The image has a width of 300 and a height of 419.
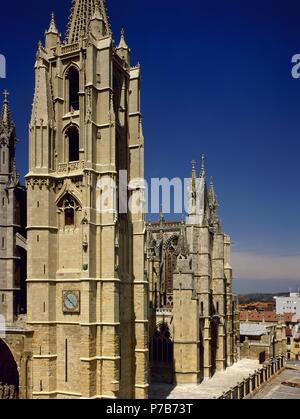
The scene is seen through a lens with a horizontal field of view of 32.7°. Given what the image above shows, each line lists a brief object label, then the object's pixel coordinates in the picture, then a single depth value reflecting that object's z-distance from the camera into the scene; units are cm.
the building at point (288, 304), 14306
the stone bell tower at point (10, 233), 4050
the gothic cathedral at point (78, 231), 3344
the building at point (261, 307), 13238
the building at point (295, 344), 9169
